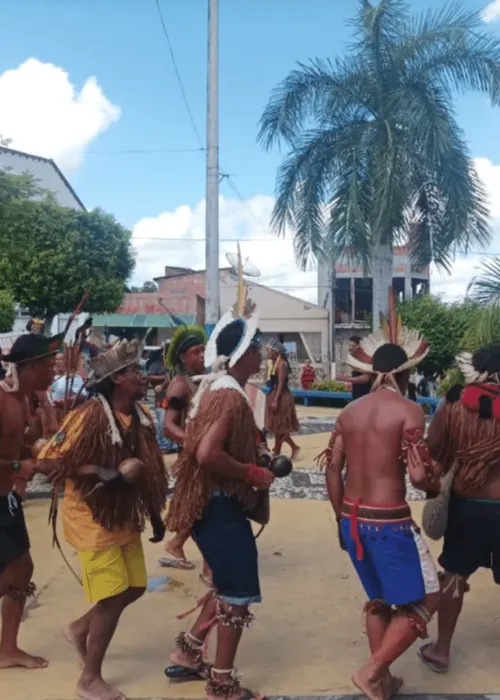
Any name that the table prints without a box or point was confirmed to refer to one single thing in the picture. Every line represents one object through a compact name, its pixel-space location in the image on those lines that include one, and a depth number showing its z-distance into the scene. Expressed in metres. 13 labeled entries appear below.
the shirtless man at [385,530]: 3.45
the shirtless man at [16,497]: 3.85
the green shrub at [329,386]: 20.63
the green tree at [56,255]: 24.86
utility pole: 13.34
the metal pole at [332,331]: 35.68
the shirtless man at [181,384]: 5.48
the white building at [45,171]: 36.25
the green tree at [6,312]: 18.25
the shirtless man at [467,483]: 3.86
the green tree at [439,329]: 20.75
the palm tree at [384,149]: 17.42
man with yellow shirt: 3.54
